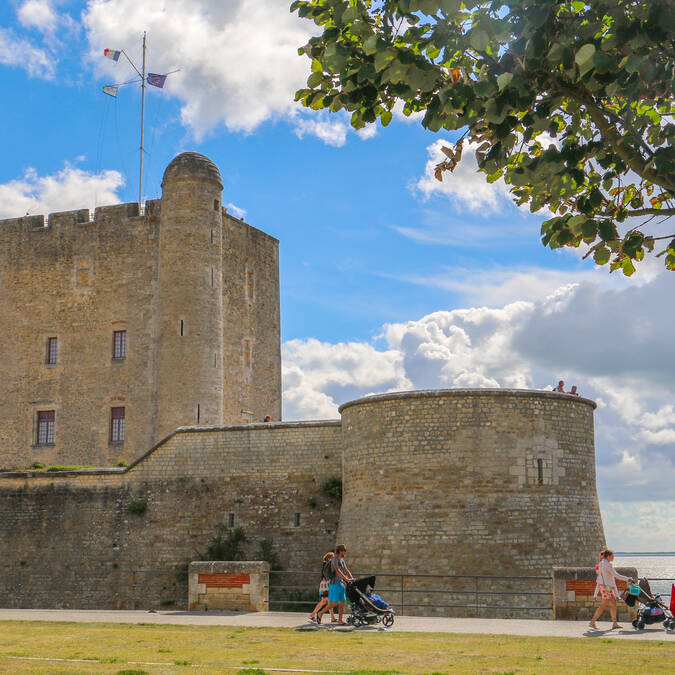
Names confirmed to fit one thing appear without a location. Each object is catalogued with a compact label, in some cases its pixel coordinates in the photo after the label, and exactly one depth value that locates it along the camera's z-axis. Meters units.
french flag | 39.16
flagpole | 38.46
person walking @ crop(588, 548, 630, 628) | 15.46
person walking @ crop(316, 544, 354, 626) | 16.19
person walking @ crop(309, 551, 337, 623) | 16.44
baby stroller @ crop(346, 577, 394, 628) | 15.96
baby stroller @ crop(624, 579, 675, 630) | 15.39
